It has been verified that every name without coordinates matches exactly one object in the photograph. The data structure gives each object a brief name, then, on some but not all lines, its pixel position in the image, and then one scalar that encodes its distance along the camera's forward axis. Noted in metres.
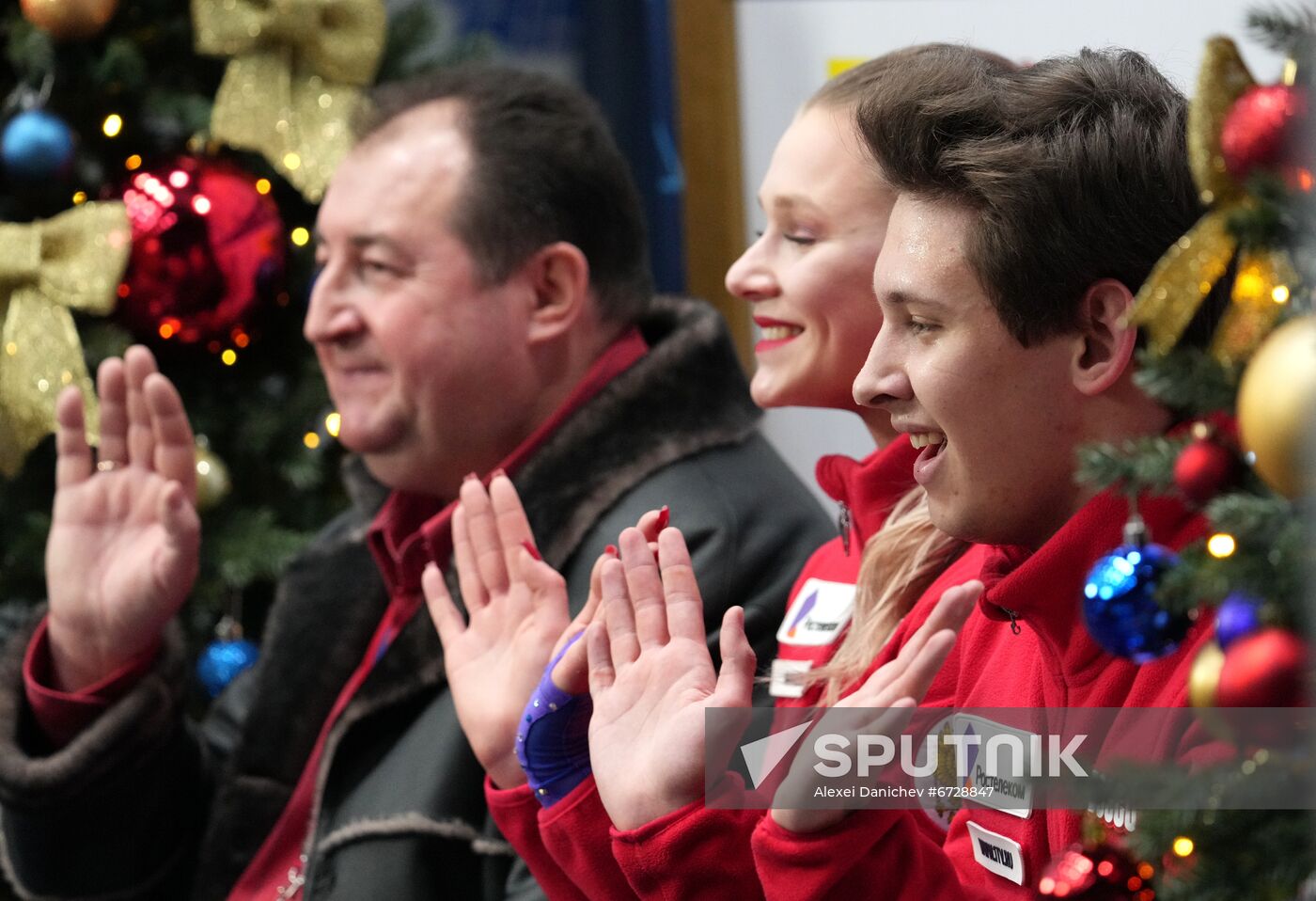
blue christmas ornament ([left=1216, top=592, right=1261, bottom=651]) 3.81
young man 5.12
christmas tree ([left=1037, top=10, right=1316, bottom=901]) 3.70
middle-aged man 5.59
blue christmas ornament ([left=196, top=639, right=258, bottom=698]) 5.78
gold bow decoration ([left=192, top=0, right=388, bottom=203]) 5.79
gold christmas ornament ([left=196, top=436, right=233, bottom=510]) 5.75
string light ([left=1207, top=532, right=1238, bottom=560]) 3.93
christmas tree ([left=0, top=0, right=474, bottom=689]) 5.74
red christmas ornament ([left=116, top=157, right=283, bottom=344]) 5.76
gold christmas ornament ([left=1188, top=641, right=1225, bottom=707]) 3.84
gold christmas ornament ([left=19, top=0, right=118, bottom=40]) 5.73
